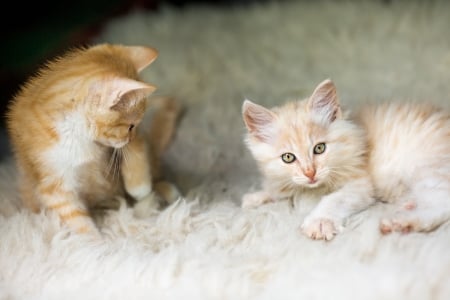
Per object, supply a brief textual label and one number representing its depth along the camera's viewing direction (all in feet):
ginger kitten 4.06
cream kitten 4.16
